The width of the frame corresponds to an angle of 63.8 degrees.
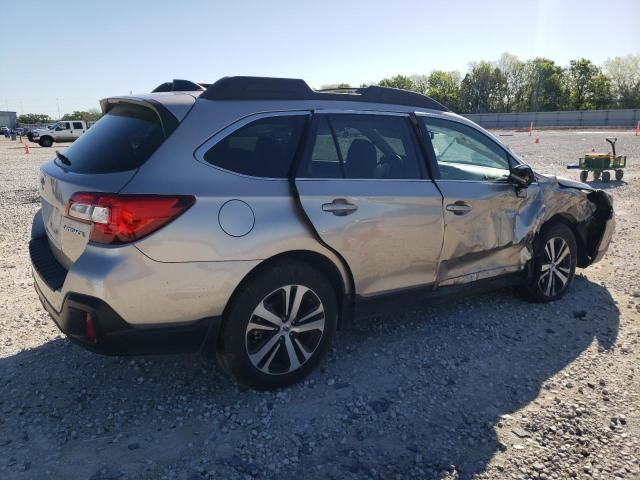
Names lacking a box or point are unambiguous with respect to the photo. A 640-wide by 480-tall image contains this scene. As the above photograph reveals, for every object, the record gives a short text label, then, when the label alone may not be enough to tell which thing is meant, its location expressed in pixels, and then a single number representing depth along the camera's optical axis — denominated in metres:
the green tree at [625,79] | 81.81
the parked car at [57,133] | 36.81
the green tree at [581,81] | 90.56
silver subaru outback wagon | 2.71
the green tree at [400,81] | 109.25
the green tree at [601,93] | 85.44
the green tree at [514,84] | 99.56
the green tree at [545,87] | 93.50
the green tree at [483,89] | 99.94
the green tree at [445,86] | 99.94
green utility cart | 12.85
